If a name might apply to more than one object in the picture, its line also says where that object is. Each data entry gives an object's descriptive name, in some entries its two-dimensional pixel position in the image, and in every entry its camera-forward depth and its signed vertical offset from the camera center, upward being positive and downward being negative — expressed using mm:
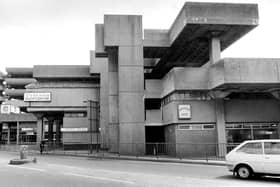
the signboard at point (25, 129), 61469 +155
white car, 10766 -1224
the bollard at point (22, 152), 20189 -1567
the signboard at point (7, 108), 70938 +5266
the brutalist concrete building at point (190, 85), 22484 +3311
